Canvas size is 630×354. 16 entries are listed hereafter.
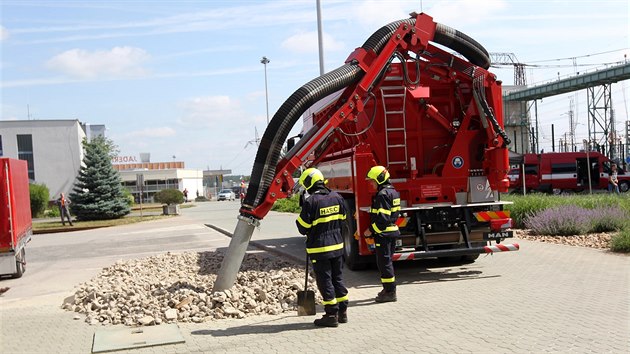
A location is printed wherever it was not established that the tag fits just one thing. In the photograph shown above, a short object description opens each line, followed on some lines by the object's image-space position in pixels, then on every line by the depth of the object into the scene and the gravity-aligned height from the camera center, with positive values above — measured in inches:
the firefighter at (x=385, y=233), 305.9 -38.3
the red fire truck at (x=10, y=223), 488.1 -35.8
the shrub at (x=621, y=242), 435.5 -71.4
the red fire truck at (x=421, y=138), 370.3 +15.1
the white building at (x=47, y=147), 2107.5 +120.0
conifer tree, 1391.5 -37.1
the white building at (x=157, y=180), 3117.6 -37.7
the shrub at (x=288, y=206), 1289.7 -92.1
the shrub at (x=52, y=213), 1711.4 -102.6
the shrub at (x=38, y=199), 1690.5 -57.9
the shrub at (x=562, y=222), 540.7 -66.8
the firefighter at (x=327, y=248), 264.4 -38.4
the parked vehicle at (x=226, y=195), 2770.7 -122.5
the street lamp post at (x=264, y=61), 2128.7 +395.5
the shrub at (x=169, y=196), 1893.5 -79.3
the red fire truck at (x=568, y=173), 1486.2 -57.4
